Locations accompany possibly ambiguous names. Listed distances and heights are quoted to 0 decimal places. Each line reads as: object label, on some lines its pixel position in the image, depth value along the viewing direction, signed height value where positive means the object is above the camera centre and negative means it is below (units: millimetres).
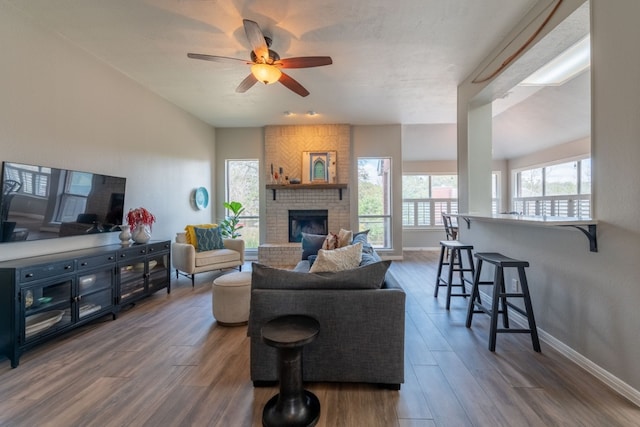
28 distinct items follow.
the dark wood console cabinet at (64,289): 2025 -732
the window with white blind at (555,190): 5023 +444
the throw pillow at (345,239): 3455 -368
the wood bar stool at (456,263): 3160 -669
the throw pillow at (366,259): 2468 -472
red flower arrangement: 3383 -84
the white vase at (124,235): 3214 -287
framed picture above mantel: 5680 +941
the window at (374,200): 5918 +240
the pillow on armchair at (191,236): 4383 -406
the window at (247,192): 6066 +439
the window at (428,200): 6801 +273
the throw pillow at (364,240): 3281 -390
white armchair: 3975 -718
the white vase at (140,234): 3375 -290
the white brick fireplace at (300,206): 5770 +108
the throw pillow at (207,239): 4379 -466
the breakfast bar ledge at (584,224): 1861 -100
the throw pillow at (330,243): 3382 -411
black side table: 1454 -947
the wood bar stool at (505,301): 2207 -753
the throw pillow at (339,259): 2115 -394
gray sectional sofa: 1759 -746
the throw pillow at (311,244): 3723 -466
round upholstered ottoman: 2729 -928
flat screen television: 2225 +89
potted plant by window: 5555 -248
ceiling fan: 2332 +1417
